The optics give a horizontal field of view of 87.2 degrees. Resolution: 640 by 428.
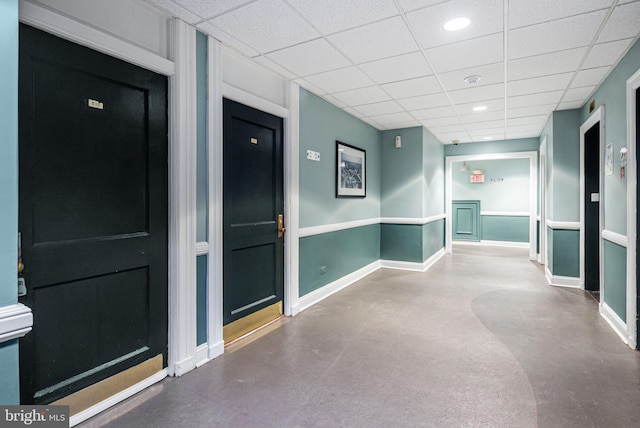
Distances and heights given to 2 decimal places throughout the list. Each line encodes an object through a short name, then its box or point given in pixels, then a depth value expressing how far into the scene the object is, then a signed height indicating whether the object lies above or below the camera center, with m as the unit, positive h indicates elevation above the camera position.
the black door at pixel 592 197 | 4.73 +0.20
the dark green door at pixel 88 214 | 1.75 -0.01
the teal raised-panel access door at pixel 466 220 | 9.88 -0.26
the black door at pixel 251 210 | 2.98 +0.01
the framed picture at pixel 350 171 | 4.82 +0.62
